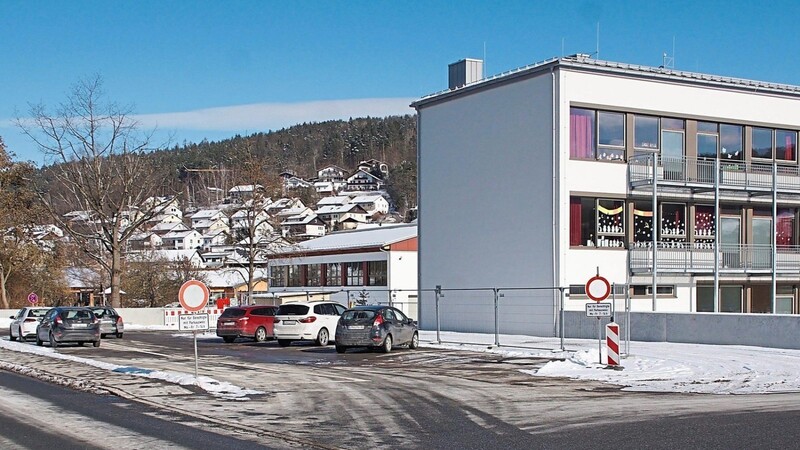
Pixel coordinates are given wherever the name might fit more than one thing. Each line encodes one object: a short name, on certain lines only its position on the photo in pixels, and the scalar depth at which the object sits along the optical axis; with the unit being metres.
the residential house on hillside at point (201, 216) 175.25
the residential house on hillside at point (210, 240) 142.82
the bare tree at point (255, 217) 55.75
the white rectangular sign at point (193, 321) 20.39
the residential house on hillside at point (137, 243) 82.89
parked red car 37.03
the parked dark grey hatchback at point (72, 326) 34.41
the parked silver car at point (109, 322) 41.19
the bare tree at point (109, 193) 63.00
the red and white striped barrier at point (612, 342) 22.64
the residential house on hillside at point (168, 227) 174.88
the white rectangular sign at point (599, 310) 23.36
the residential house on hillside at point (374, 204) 194.12
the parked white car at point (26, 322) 40.59
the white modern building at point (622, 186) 36.50
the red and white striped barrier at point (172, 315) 57.50
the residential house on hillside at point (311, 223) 156.25
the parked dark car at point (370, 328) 29.42
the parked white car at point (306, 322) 33.88
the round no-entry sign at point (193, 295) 20.56
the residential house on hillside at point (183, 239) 167.94
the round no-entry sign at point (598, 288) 23.52
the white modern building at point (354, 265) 61.31
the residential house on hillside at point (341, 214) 179.52
